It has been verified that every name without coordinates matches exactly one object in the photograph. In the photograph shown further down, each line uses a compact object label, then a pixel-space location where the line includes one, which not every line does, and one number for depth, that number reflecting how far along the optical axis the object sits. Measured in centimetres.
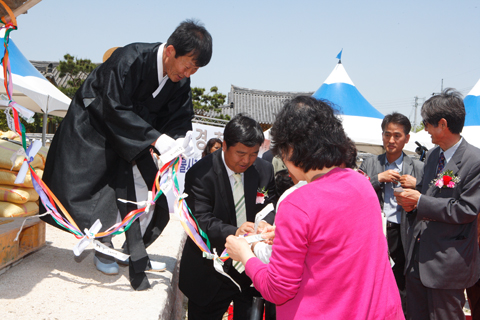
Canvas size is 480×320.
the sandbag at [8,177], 326
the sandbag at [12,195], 328
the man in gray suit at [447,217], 238
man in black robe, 226
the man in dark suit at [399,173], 330
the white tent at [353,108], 742
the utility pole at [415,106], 4742
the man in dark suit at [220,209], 226
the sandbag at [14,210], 321
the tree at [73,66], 1838
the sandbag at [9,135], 376
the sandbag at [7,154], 322
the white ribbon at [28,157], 221
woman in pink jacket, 118
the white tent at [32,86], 645
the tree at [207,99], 2044
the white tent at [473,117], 687
